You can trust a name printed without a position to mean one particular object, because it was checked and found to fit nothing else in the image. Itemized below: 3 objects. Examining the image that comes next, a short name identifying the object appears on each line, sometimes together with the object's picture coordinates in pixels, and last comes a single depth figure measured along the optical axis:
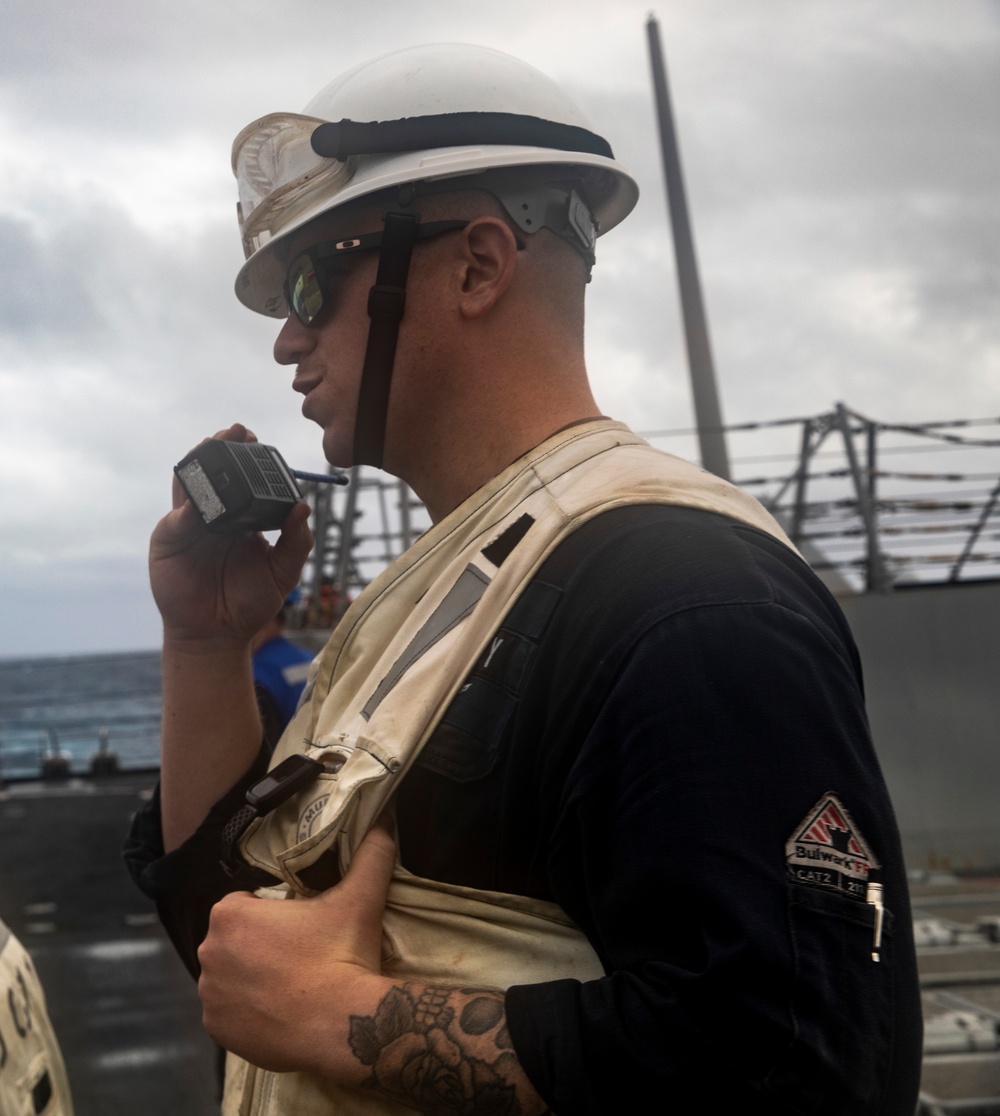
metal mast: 9.75
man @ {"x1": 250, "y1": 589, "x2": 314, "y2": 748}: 4.23
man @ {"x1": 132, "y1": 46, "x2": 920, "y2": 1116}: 1.02
